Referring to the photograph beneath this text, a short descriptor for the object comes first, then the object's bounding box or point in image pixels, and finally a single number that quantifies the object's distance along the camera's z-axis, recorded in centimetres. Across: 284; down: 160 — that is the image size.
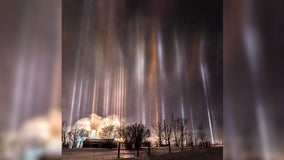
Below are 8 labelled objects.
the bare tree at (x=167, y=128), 2891
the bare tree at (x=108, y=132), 3234
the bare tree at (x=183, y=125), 2769
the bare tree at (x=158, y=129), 2900
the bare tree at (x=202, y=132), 2464
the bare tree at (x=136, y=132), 2616
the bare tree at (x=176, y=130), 2854
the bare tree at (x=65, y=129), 2567
